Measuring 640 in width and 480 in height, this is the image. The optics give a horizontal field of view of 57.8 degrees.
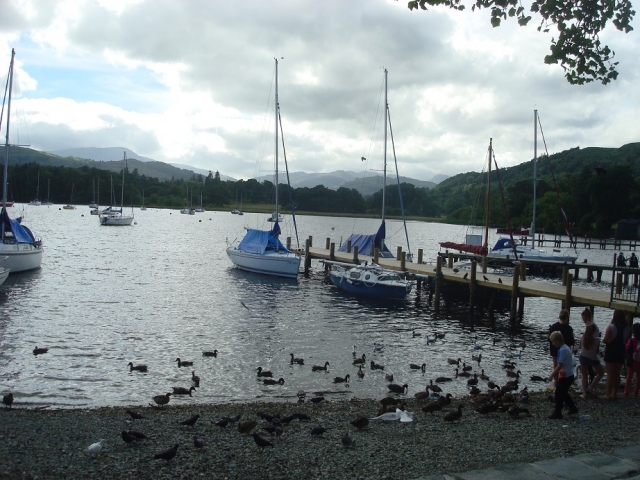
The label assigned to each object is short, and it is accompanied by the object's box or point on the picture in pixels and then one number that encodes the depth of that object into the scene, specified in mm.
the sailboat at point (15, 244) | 39438
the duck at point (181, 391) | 16516
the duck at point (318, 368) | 19809
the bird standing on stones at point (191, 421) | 12359
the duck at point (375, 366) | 20141
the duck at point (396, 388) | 17453
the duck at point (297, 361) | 20453
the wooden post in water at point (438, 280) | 34500
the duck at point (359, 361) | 20656
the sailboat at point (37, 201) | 178712
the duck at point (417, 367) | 20342
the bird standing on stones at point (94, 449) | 10055
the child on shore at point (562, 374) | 12102
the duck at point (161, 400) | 15156
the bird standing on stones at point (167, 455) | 9648
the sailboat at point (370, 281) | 35344
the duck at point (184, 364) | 19641
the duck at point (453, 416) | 13070
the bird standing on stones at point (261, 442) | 10539
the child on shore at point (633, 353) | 14023
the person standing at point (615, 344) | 13625
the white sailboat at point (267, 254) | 44062
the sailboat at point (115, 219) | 110438
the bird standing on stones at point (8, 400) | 14555
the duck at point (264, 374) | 18594
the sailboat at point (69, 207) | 167625
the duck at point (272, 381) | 17984
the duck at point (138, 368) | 18984
